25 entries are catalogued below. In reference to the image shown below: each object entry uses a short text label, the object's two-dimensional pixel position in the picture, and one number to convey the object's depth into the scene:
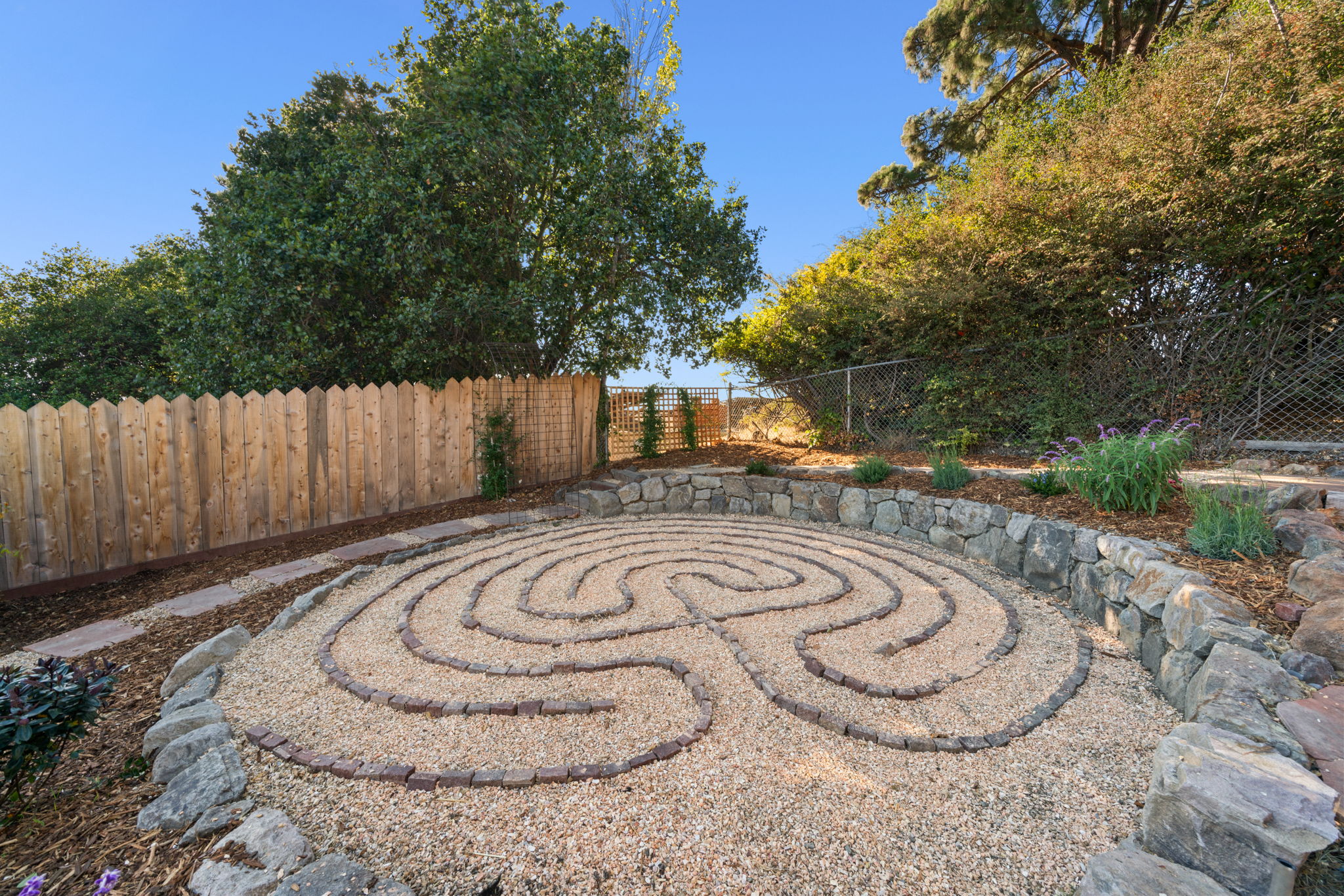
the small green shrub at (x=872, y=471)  6.05
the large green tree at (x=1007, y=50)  8.63
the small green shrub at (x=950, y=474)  5.46
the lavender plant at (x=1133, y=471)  3.98
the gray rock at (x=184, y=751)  2.06
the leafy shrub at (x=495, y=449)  6.90
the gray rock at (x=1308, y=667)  2.11
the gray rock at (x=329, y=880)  1.44
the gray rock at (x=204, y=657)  2.84
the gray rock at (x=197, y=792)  1.78
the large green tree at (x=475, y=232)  6.43
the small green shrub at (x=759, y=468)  6.90
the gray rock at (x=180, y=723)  2.22
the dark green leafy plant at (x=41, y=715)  1.65
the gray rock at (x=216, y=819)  1.70
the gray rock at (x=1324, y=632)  2.19
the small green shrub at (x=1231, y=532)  3.13
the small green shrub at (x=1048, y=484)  4.73
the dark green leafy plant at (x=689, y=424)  9.45
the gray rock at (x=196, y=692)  2.55
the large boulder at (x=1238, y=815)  1.37
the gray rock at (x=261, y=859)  1.48
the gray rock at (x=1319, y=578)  2.53
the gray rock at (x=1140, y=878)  1.37
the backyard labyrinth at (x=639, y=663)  2.21
